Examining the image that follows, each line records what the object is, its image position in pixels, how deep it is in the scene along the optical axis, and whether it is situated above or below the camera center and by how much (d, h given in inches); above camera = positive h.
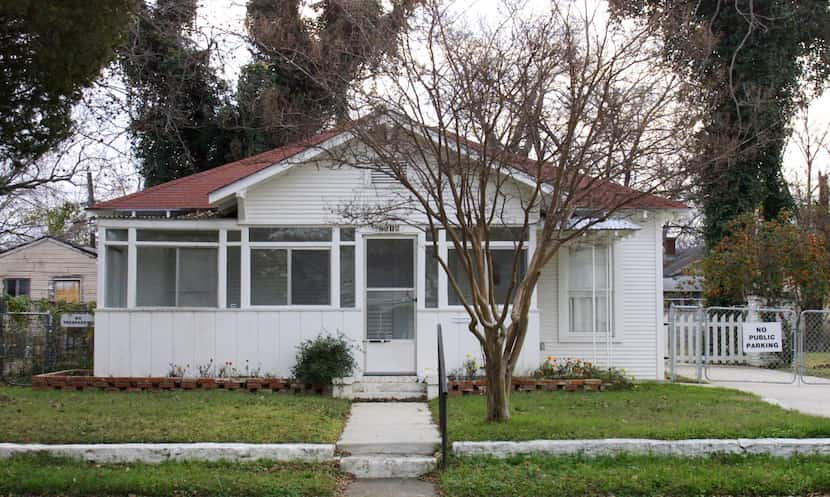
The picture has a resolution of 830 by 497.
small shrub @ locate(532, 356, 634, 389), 582.9 -51.5
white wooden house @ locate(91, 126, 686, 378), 585.0 +10.3
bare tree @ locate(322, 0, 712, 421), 408.2 +80.8
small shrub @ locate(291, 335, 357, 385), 549.3 -41.3
